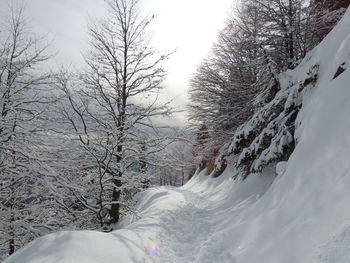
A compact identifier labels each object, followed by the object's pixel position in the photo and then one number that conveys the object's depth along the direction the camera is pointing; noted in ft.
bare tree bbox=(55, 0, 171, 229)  32.19
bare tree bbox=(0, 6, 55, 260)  19.70
